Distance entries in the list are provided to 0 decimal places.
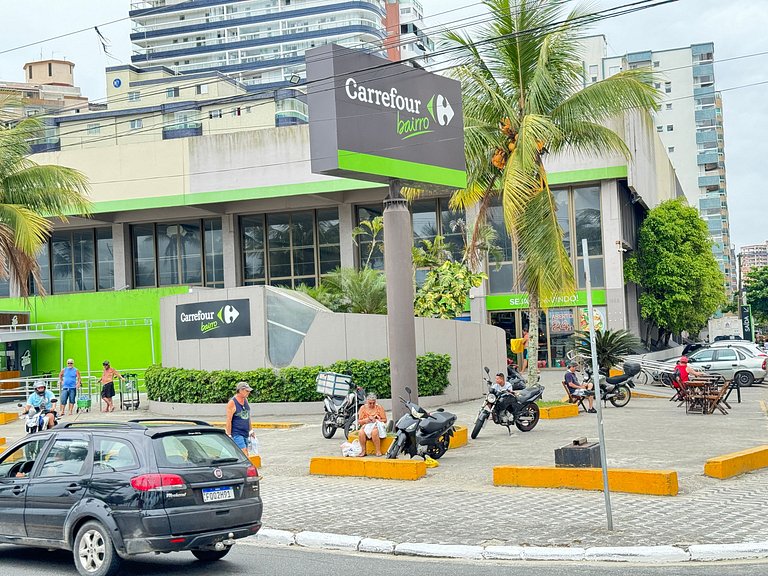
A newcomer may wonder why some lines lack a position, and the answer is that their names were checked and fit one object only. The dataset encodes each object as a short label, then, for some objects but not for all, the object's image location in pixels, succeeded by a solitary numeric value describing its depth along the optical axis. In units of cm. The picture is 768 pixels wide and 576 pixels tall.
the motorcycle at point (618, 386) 2517
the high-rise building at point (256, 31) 12206
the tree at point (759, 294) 9294
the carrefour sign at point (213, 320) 2748
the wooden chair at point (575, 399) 2386
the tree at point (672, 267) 4425
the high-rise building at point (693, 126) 10681
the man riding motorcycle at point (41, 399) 2050
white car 3319
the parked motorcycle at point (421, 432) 1562
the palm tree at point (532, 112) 2245
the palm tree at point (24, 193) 2505
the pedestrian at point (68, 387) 2861
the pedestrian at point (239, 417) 1617
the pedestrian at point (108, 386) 3002
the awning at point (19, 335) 3659
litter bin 1354
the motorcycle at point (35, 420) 2000
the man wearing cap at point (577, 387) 2348
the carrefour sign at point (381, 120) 1697
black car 879
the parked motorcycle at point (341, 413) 2011
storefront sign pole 1789
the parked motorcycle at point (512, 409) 1908
